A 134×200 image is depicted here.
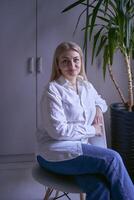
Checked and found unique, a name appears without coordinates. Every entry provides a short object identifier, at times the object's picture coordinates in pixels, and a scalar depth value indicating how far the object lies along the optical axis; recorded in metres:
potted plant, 2.30
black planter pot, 2.47
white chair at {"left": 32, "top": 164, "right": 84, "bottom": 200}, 1.74
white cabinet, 2.68
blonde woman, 1.69
